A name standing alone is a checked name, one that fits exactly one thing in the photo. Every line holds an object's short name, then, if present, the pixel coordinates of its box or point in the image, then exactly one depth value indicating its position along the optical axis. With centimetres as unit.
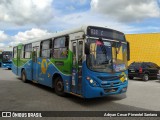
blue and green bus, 494
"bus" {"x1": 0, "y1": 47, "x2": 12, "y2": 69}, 1964
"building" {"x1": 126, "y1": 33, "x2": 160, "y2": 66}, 1786
